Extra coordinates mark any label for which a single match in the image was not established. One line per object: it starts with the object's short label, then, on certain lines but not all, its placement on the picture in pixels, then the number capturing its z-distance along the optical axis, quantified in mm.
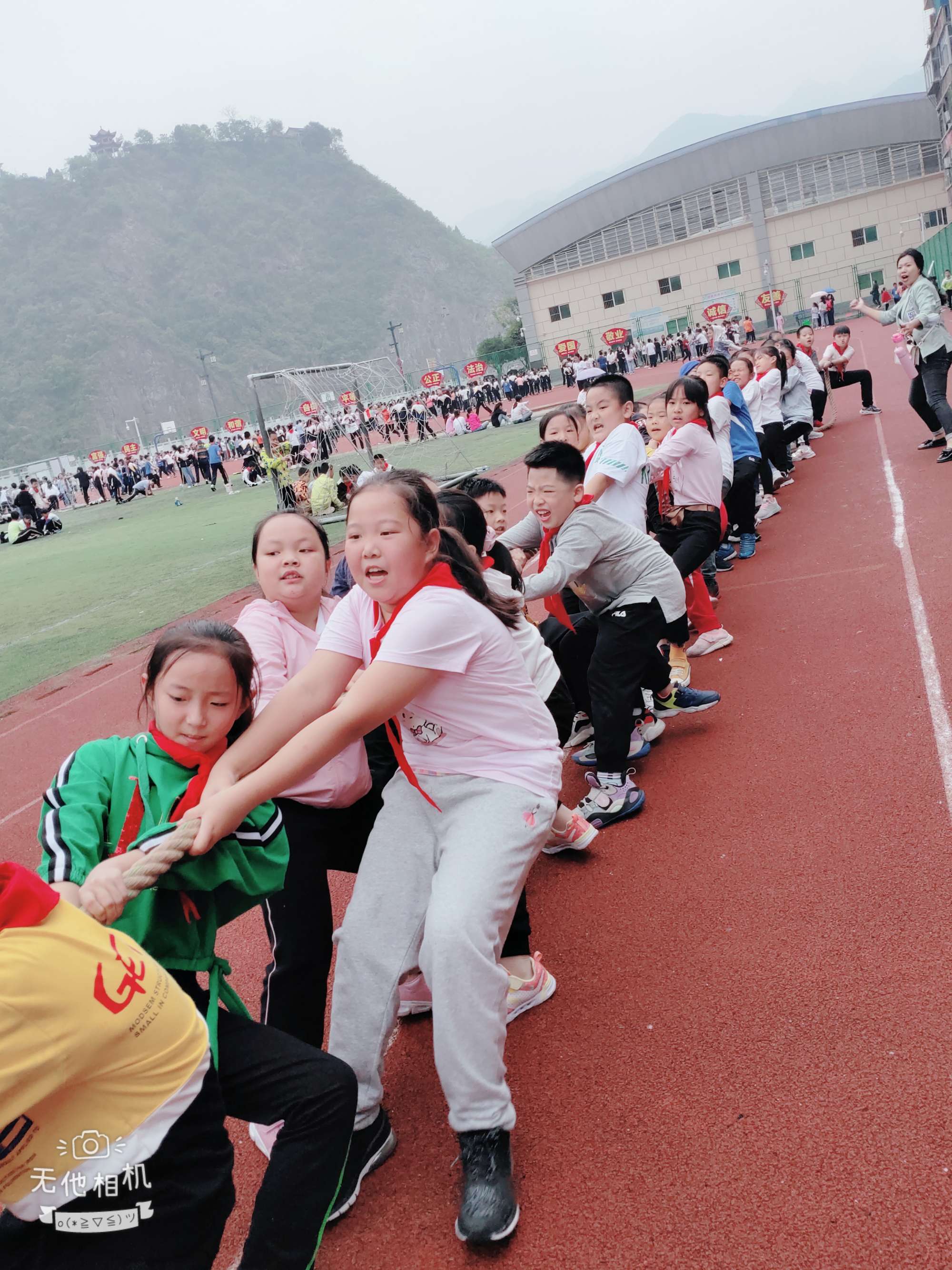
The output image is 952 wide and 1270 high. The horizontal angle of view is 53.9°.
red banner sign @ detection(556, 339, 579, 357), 47281
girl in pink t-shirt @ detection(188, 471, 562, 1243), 2254
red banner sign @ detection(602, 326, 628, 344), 42562
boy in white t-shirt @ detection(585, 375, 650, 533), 4973
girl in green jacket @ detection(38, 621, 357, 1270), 1948
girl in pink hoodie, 2674
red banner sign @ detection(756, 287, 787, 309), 41625
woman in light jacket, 8812
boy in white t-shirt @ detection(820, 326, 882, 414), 13719
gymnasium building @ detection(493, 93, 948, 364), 53500
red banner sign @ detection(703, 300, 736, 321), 42469
